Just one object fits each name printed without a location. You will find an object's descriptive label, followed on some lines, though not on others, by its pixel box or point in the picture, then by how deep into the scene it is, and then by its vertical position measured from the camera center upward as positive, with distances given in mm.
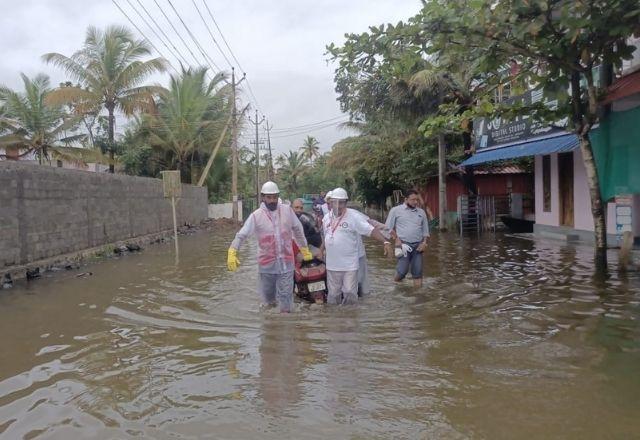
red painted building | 24703 +540
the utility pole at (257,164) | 44156 +3180
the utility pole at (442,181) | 22016 +639
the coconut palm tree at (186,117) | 29062 +4788
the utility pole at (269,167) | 62275 +4344
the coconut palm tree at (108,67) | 24750 +6387
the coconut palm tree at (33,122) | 23047 +3846
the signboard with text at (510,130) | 14750 +1946
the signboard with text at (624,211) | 10617 -402
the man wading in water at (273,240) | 6766 -437
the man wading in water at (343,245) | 7137 -558
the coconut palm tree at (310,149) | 80188 +7774
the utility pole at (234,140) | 30797 +3661
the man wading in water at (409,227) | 8484 -435
